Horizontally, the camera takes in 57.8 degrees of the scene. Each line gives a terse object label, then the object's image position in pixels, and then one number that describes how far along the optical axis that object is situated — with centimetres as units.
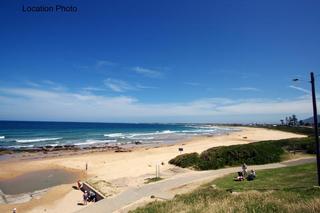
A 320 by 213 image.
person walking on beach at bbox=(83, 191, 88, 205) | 1930
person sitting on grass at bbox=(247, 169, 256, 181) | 2045
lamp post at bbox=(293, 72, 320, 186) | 1603
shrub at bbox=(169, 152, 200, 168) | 2822
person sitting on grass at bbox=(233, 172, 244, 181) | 2050
